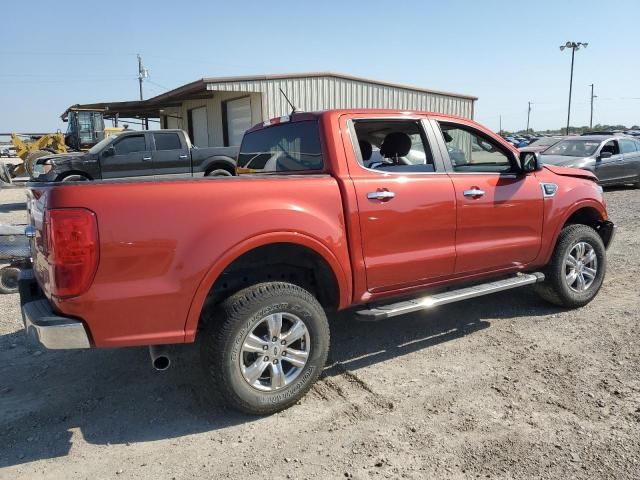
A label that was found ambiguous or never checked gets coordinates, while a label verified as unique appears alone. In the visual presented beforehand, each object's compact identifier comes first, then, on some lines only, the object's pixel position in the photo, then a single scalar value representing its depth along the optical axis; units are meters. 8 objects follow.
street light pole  44.06
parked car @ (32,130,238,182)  13.10
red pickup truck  2.75
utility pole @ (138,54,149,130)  55.69
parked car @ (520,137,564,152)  20.83
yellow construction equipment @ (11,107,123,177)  24.12
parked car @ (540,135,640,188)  13.97
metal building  17.08
